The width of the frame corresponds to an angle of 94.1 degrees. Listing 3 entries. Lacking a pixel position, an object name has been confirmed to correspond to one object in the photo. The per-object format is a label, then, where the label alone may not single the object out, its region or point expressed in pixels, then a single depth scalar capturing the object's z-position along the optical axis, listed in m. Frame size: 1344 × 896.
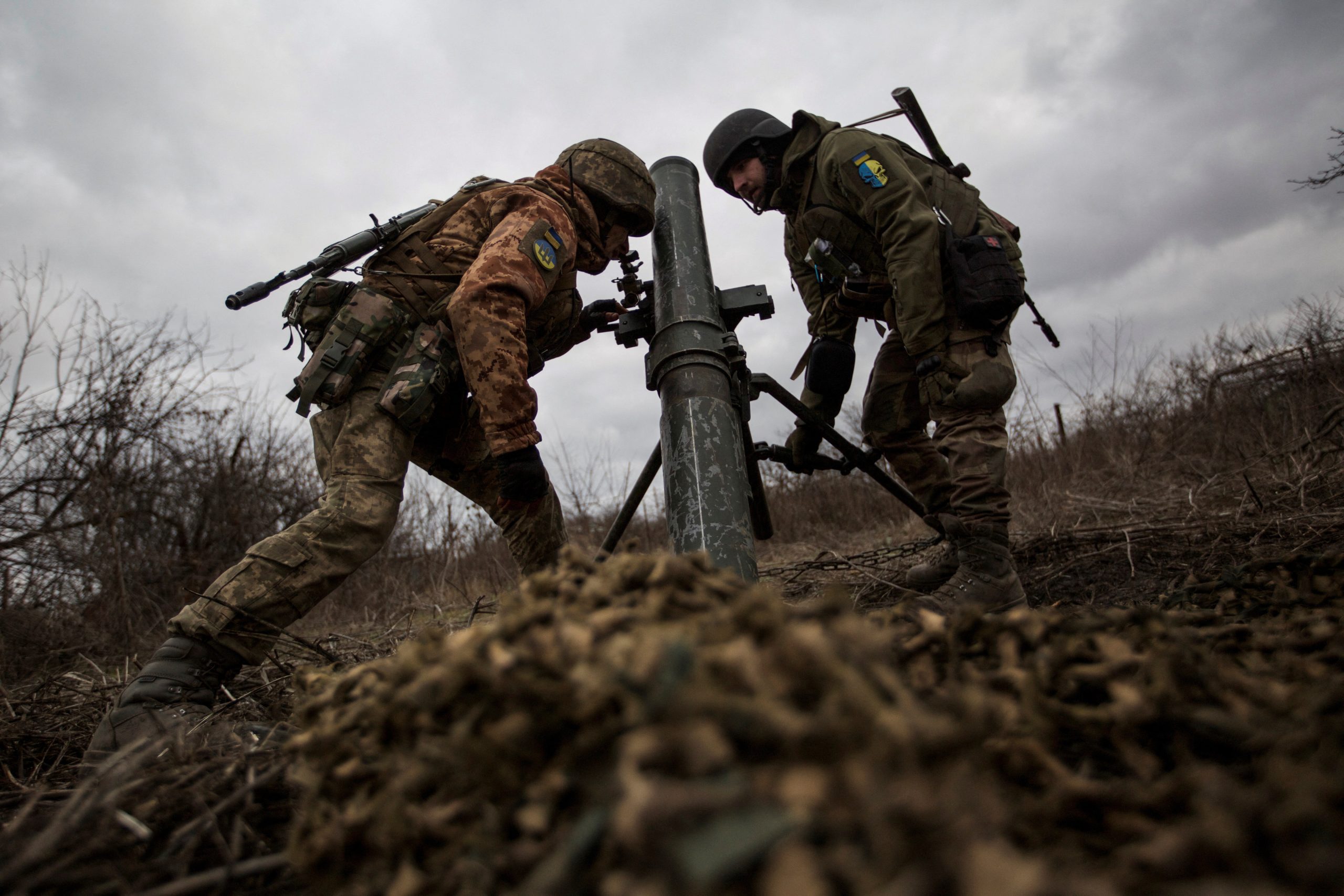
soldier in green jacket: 2.20
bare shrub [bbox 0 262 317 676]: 4.36
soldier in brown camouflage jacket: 1.66
